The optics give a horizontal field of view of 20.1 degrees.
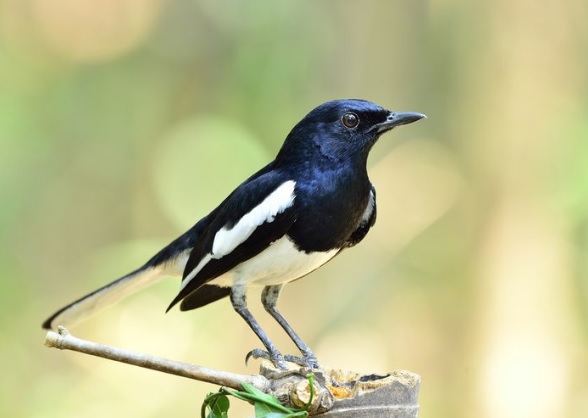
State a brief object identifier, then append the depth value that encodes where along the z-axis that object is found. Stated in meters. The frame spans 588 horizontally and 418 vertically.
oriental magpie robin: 6.05
